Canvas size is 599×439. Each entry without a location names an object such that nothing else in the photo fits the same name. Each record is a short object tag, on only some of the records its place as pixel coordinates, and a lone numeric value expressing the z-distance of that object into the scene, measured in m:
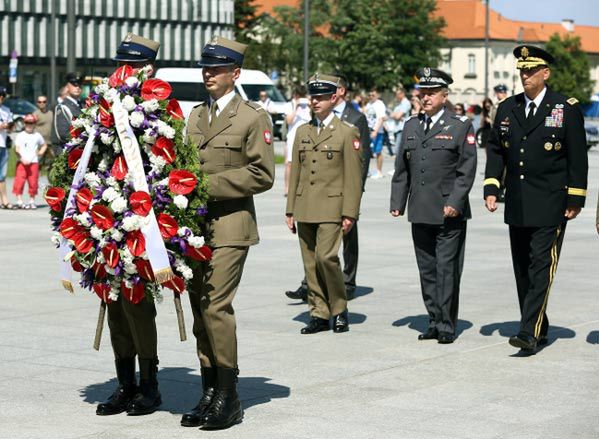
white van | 47.56
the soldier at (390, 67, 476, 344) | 10.30
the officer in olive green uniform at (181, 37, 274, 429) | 7.42
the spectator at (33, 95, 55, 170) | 25.16
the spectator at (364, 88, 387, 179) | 31.11
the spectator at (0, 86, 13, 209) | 22.02
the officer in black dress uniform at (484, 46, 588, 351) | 9.70
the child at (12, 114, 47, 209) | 22.42
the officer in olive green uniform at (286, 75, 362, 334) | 10.74
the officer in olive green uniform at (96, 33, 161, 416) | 7.56
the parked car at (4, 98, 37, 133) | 56.19
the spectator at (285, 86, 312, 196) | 25.05
